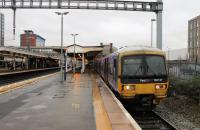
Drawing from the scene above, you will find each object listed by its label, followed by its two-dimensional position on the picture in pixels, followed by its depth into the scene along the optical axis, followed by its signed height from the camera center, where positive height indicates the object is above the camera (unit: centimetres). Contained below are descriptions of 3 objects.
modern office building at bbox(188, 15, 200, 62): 10362 +813
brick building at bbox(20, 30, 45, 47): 14362 +965
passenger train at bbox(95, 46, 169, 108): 1567 -53
